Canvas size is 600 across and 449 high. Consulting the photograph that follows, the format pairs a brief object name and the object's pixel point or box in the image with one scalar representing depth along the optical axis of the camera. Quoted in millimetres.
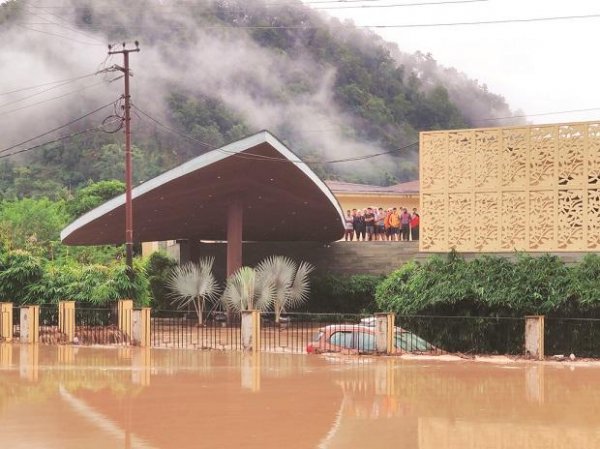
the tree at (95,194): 62469
